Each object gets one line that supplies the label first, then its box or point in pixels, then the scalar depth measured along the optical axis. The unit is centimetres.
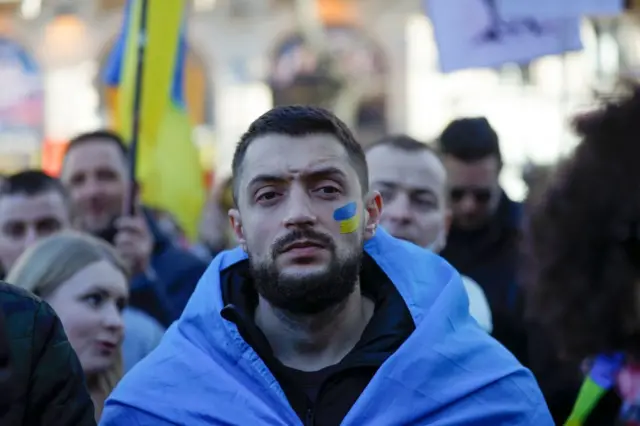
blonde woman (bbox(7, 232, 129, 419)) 611
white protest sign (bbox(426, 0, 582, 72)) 954
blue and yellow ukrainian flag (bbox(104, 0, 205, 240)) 1007
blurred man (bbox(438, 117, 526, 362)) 806
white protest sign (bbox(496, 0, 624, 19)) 888
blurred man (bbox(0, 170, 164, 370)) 797
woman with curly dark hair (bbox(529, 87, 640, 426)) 286
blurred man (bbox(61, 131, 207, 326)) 868
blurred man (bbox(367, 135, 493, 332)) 706
